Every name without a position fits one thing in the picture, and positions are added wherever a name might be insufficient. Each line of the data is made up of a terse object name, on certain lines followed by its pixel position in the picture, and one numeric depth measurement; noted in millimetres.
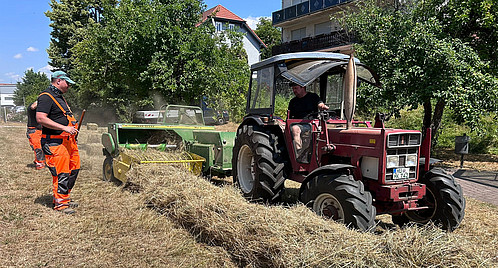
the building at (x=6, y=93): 88750
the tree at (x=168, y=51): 12336
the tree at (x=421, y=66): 8805
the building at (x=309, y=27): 23203
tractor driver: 5352
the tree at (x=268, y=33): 46375
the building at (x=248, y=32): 36969
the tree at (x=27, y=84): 51691
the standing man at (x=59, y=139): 5016
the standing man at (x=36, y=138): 8227
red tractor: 4043
